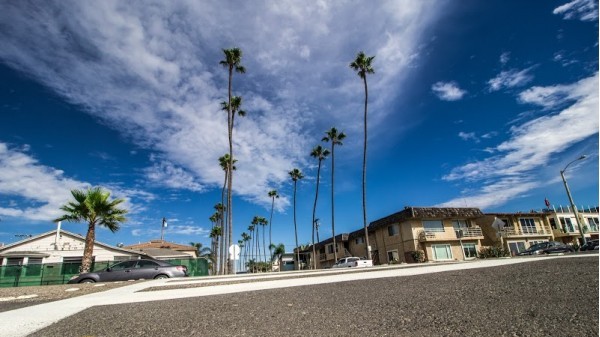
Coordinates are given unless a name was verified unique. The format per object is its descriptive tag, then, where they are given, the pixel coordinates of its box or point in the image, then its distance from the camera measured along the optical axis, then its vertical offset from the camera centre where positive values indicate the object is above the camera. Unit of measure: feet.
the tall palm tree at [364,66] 125.67 +75.58
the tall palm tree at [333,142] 159.12 +58.08
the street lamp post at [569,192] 101.33 +16.37
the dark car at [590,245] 89.41 -1.28
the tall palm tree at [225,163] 163.53 +53.37
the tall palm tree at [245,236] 388.39 +33.78
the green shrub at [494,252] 120.37 -1.91
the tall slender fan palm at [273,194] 260.42 +55.72
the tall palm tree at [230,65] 110.25 +71.73
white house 94.89 +8.72
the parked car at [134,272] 47.39 +0.07
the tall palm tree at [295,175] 207.82 +55.44
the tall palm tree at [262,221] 320.62 +42.16
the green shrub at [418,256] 123.75 -1.22
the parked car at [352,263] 90.93 -1.60
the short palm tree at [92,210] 66.49 +13.74
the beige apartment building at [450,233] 131.85 +7.77
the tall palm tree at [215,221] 262.16 +37.65
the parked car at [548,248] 95.21 -1.48
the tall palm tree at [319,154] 178.40 +58.32
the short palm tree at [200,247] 296.81 +18.05
